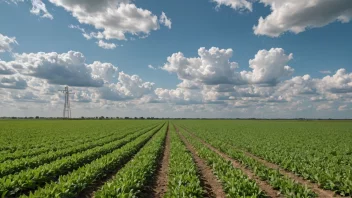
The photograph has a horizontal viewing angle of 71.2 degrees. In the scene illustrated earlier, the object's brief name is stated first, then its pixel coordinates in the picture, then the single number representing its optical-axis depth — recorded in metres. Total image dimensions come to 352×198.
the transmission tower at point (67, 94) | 125.15
